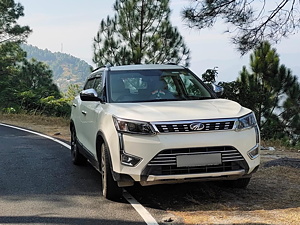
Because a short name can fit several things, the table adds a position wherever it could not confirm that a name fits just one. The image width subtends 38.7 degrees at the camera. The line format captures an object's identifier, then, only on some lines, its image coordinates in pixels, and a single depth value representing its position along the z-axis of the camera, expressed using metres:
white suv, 4.84
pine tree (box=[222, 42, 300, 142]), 19.33
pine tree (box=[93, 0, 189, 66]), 22.11
